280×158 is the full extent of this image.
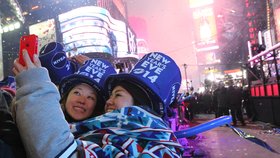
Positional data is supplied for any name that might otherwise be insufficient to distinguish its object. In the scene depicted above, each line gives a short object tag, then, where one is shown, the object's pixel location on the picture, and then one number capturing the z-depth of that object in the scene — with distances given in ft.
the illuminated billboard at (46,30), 102.51
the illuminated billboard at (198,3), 203.80
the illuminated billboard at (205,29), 192.39
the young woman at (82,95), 5.39
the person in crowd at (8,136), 2.45
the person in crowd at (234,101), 30.21
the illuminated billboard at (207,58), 187.34
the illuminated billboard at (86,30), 99.04
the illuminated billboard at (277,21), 37.55
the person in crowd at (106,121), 2.70
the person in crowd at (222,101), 30.62
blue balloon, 4.72
